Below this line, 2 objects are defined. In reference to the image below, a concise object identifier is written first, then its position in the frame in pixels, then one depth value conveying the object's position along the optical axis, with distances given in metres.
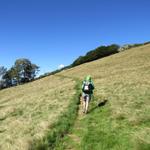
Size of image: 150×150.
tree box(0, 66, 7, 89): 79.16
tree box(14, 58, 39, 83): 75.66
